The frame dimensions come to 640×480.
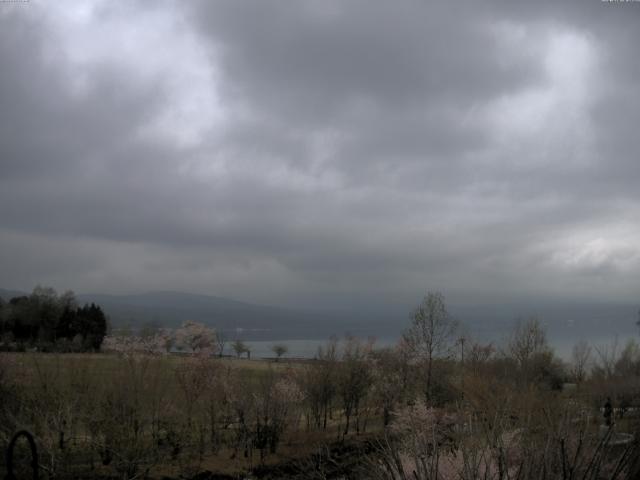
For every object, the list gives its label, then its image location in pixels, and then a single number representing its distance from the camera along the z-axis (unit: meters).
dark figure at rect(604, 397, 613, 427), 29.02
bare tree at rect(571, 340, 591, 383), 43.58
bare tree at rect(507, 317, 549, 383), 43.28
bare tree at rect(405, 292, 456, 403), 38.66
